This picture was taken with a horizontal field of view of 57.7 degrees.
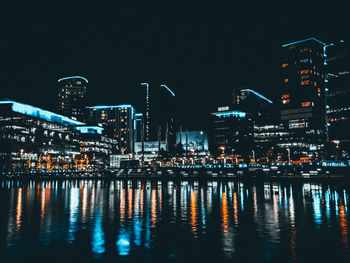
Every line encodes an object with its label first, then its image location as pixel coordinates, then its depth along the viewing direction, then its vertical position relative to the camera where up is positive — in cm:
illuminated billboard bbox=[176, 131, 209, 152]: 19075 +1220
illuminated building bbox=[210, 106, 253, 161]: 16712 +884
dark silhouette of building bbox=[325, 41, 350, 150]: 12500 +2638
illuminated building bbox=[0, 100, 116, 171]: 13588 +1174
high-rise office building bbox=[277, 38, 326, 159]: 16650 +3553
